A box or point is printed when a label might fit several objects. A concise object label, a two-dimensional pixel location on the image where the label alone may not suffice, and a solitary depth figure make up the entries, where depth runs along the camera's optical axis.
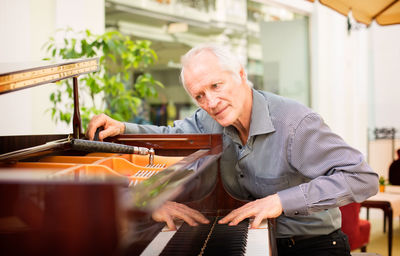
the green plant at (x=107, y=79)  3.52
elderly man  1.60
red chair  3.54
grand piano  0.65
